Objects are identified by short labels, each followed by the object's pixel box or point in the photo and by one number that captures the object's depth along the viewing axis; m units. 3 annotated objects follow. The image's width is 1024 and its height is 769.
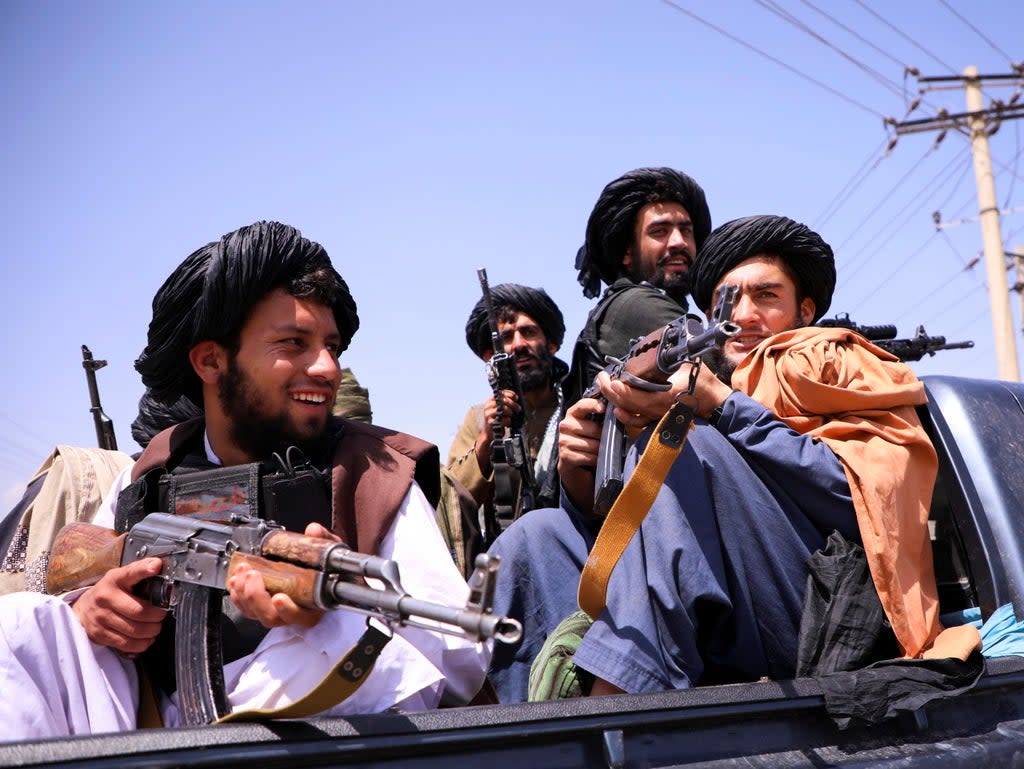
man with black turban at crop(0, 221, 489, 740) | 2.20
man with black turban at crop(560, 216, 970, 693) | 2.44
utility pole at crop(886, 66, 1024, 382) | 15.12
